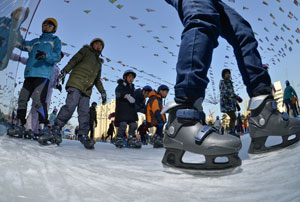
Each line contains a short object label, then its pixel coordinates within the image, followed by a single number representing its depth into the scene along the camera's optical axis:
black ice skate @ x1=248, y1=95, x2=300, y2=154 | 1.05
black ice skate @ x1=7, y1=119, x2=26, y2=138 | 2.24
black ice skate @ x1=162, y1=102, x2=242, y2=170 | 0.87
